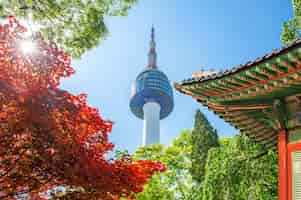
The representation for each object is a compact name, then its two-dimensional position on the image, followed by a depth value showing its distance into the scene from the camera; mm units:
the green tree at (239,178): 10219
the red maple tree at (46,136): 8828
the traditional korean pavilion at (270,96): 6008
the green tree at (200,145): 26727
